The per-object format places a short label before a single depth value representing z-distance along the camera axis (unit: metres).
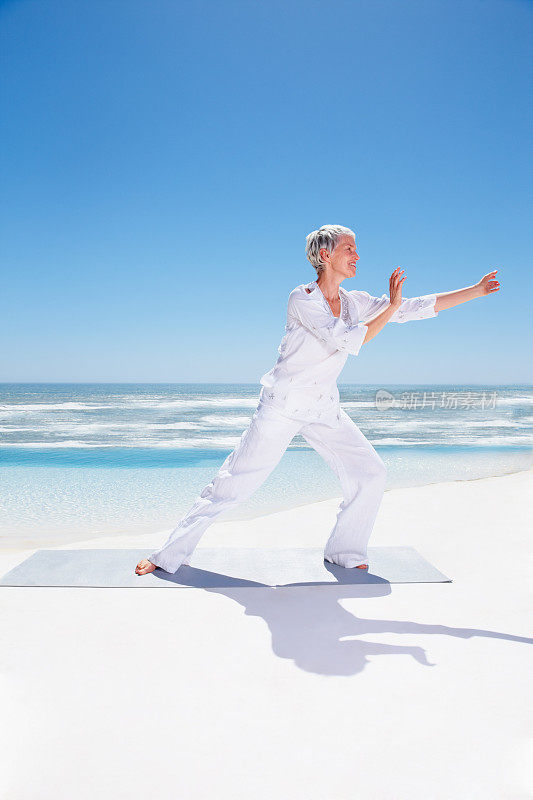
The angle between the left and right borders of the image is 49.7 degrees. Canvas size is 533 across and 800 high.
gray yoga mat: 3.00
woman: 3.00
